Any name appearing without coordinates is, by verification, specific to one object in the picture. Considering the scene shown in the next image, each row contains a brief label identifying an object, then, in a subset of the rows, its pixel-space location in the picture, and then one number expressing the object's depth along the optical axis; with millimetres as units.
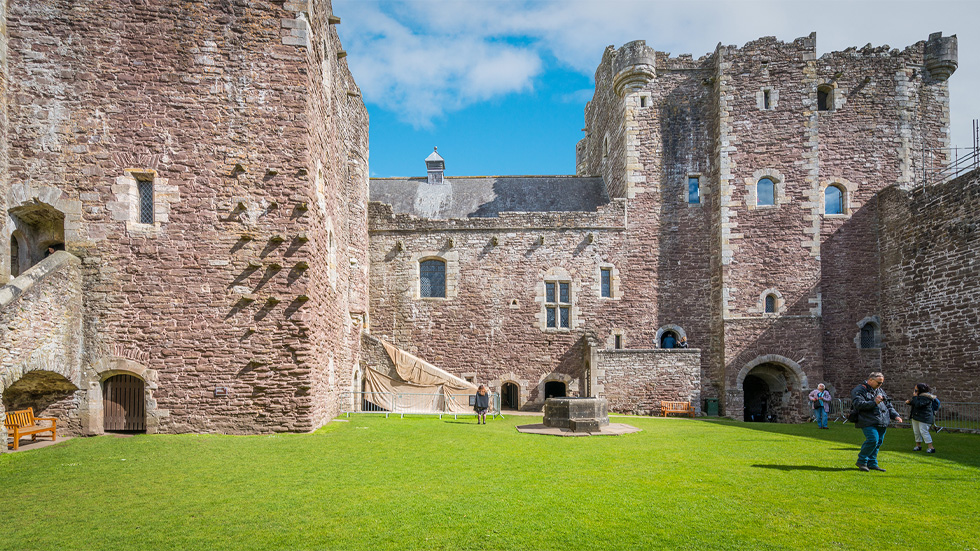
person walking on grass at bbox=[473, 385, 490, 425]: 15852
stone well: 13301
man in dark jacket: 8164
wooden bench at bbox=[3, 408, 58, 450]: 10131
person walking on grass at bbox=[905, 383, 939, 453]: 10281
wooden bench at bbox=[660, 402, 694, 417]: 19594
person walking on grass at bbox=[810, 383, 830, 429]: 15477
